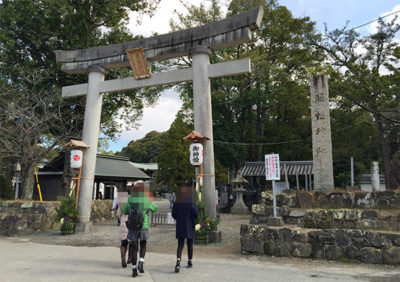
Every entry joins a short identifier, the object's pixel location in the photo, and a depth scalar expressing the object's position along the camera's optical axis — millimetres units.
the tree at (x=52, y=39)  13305
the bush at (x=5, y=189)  14519
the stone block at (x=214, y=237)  8180
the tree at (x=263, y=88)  19953
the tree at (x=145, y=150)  46938
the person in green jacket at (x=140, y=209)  5000
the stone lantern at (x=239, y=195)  19453
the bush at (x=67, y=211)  10094
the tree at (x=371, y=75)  15867
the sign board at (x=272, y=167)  7855
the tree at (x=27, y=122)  11922
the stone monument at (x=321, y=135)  8695
